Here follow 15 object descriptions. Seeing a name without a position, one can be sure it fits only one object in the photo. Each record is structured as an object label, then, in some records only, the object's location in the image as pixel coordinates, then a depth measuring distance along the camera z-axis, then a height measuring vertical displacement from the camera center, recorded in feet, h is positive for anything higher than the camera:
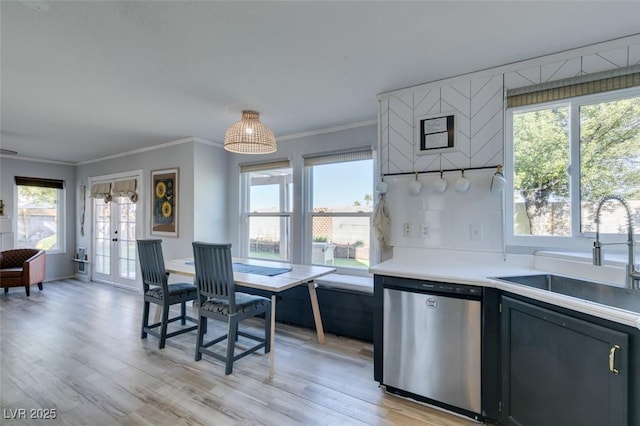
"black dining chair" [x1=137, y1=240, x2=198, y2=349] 8.95 -2.54
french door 16.05 -1.66
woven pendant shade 8.20 +2.25
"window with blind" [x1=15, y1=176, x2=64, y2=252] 17.07 -0.04
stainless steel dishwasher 5.67 -2.74
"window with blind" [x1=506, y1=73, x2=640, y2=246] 6.16 +1.30
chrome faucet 4.73 -0.93
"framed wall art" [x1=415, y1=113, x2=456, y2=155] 7.68 +2.16
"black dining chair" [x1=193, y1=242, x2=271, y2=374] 7.47 -2.46
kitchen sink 4.90 -1.47
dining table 7.49 -1.89
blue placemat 8.86 -1.88
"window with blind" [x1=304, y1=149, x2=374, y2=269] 11.11 +0.18
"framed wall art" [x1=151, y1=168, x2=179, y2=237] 13.80 +0.51
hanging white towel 8.41 -0.38
